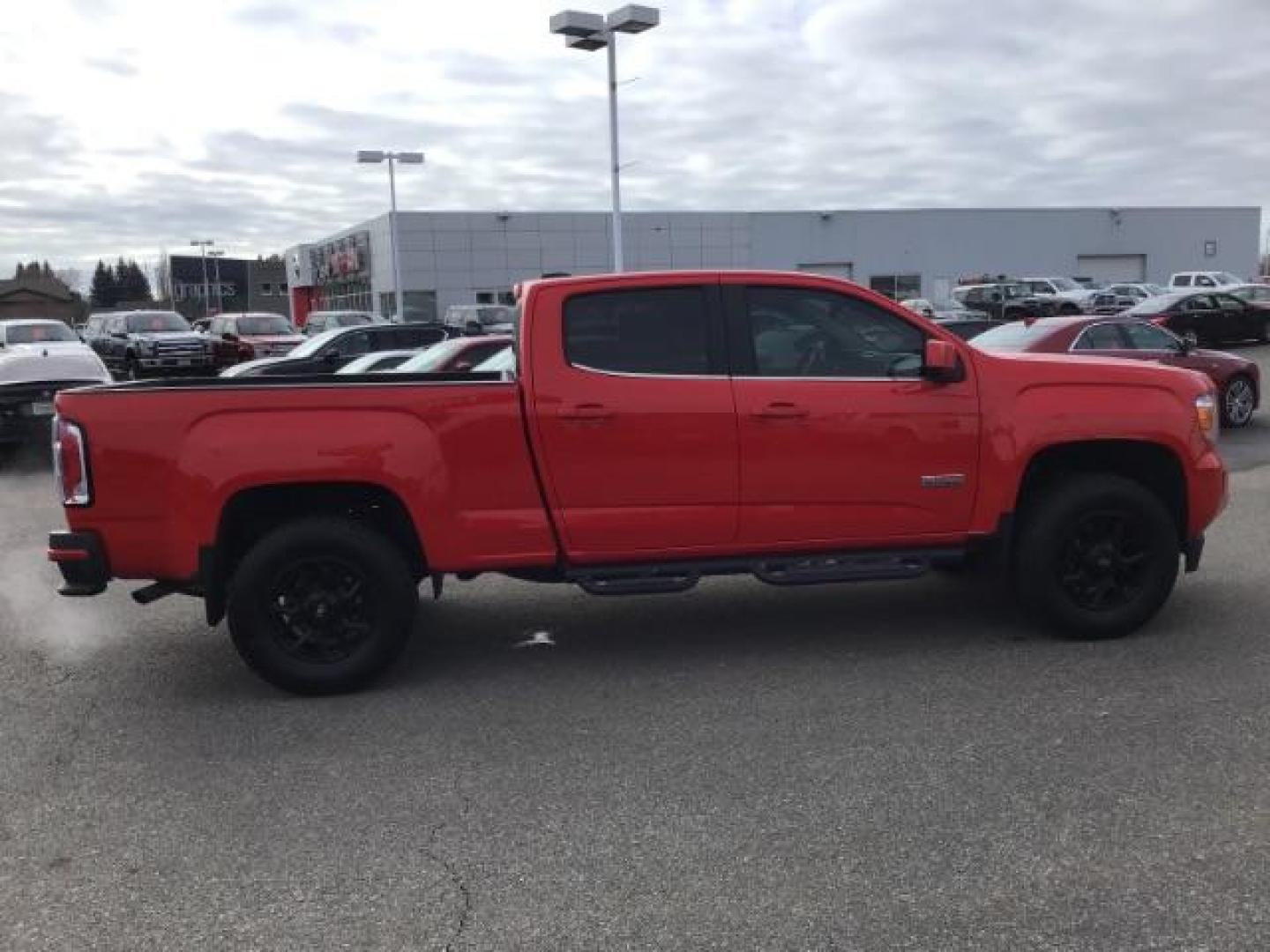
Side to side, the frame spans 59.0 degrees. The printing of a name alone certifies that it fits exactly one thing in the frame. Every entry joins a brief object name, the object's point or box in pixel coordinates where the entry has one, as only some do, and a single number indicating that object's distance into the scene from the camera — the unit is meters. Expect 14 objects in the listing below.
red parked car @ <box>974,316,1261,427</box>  12.94
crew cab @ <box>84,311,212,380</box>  25.50
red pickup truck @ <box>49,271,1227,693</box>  4.96
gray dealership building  58.62
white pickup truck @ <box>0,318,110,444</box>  13.72
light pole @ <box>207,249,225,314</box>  93.38
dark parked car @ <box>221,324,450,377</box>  15.36
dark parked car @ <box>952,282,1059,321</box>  35.91
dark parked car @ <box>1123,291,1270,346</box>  24.47
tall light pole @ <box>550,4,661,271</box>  20.92
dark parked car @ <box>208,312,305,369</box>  25.88
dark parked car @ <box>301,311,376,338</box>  29.08
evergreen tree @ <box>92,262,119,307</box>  130.38
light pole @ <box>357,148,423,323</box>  38.47
